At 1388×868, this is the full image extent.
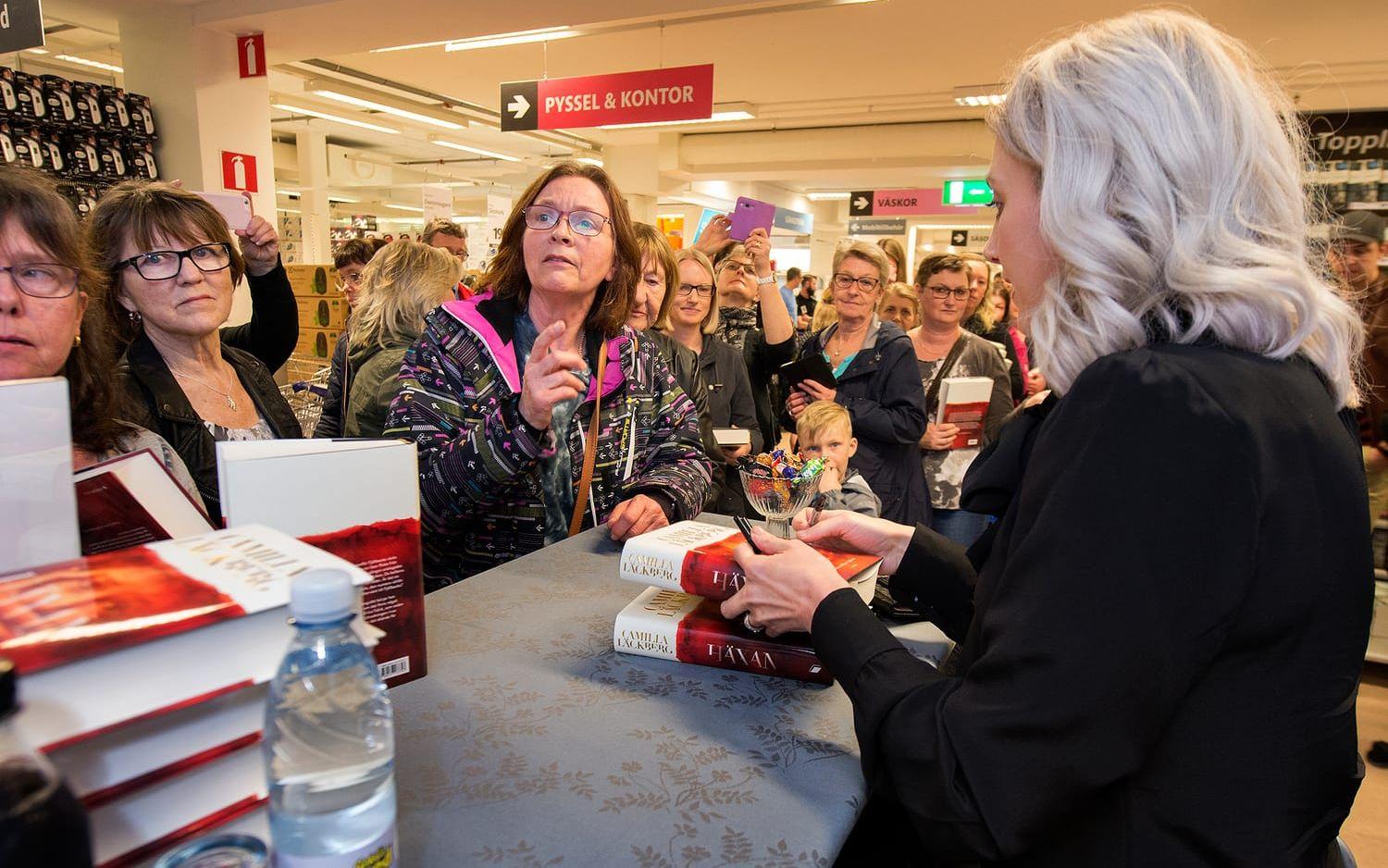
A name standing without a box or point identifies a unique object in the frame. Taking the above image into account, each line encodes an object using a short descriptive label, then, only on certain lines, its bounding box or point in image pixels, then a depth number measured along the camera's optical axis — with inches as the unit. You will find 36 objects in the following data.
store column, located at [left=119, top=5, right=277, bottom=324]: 236.8
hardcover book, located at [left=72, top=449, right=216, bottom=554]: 34.0
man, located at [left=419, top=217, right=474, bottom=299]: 180.1
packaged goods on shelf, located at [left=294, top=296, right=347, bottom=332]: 244.5
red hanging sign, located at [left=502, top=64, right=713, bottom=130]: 243.0
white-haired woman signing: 28.9
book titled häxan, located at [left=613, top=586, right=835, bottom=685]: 41.7
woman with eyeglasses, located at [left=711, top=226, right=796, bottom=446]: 154.0
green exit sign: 486.3
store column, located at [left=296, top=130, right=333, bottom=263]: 496.4
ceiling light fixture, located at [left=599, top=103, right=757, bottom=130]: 379.1
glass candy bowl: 54.3
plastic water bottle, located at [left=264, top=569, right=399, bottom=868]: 20.2
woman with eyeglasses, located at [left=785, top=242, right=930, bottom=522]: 128.1
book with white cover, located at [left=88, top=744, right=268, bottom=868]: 20.0
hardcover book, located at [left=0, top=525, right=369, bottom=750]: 17.7
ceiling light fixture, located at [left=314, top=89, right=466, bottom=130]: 376.8
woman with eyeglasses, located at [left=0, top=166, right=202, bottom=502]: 44.6
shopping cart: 130.1
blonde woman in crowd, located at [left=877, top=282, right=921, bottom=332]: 184.9
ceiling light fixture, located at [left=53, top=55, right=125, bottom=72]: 330.6
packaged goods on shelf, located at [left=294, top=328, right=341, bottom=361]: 246.7
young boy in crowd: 114.3
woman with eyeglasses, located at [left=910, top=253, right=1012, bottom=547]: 137.7
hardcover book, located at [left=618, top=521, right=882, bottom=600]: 42.3
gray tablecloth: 28.6
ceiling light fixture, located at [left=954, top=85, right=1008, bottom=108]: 350.2
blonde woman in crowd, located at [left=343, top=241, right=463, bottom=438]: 111.0
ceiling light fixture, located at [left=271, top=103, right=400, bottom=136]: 431.0
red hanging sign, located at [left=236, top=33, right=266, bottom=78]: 244.8
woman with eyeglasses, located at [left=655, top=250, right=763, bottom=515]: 140.3
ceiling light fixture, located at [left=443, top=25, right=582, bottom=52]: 275.7
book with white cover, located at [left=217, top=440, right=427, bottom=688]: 32.4
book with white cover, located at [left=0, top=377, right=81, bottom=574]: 27.0
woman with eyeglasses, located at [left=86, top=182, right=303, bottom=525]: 67.4
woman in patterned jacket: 59.7
